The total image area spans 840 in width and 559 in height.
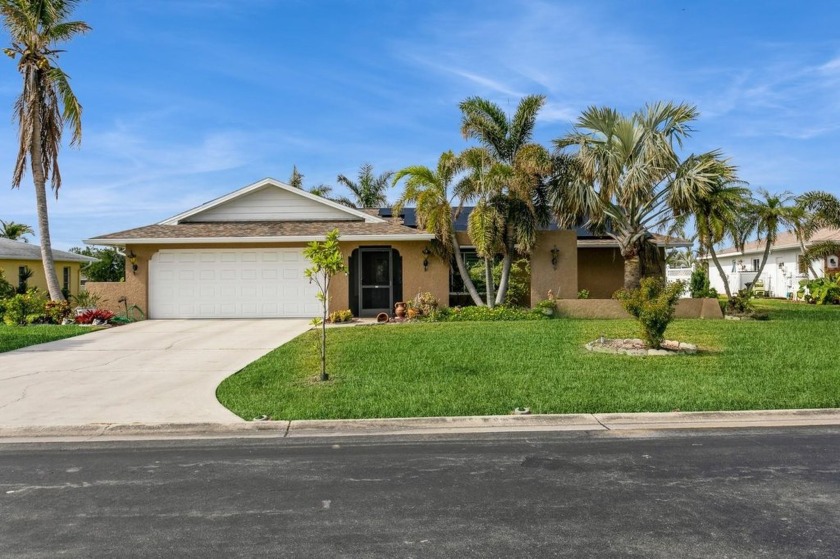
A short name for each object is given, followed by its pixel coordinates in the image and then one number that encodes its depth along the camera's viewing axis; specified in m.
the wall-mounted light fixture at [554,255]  18.50
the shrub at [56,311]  18.20
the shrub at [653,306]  10.86
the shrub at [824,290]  24.64
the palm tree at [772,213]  19.77
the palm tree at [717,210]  16.75
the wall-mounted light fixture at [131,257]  18.88
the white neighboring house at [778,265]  29.28
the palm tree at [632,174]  16.88
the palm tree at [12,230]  39.03
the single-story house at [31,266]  26.12
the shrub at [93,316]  17.22
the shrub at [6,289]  21.81
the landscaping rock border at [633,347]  11.20
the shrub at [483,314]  16.92
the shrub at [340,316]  17.23
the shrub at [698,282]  25.10
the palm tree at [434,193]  17.08
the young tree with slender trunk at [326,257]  9.02
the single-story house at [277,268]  18.53
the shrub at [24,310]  17.81
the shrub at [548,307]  17.28
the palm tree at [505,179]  16.72
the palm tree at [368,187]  34.62
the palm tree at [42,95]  19.69
